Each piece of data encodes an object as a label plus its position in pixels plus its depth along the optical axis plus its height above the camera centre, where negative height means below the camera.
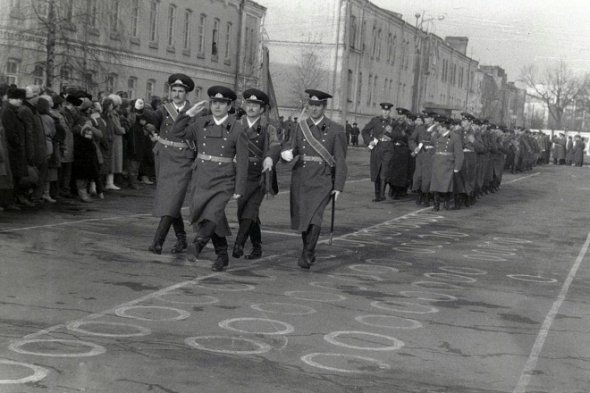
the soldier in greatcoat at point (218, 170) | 9.85 -0.39
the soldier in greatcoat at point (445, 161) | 19.80 -0.30
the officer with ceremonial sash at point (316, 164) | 10.71 -0.29
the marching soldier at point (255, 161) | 10.75 -0.30
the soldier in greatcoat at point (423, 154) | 20.44 -0.21
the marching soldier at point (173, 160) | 10.52 -0.34
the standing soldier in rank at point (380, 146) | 21.17 -0.12
